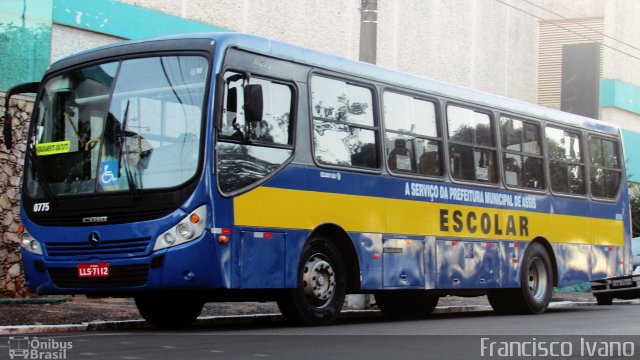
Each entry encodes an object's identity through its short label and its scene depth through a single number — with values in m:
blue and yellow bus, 11.34
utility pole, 17.02
